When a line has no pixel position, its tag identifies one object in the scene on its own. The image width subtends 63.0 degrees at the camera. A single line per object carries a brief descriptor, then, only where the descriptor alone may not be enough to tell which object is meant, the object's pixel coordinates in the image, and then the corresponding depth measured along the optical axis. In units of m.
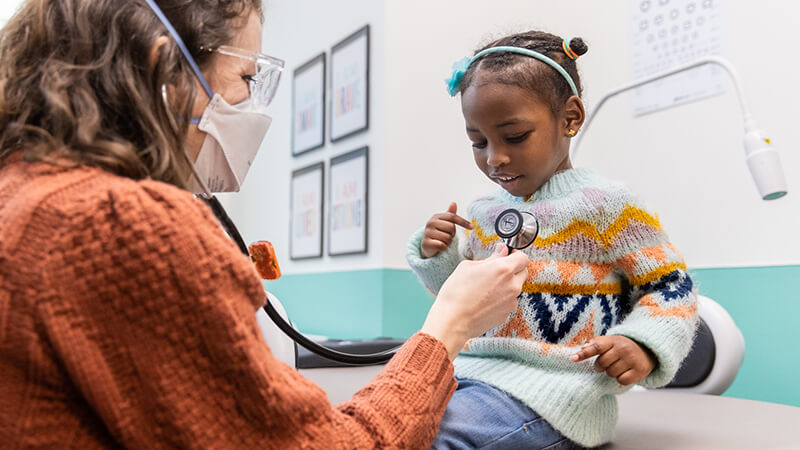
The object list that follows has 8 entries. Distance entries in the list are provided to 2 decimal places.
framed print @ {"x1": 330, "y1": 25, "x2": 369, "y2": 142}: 2.67
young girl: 0.96
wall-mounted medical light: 1.22
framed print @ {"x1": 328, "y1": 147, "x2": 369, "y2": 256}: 2.64
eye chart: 2.01
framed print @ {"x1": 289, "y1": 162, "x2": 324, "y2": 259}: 2.97
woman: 0.51
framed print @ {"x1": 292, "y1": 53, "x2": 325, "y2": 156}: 3.01
